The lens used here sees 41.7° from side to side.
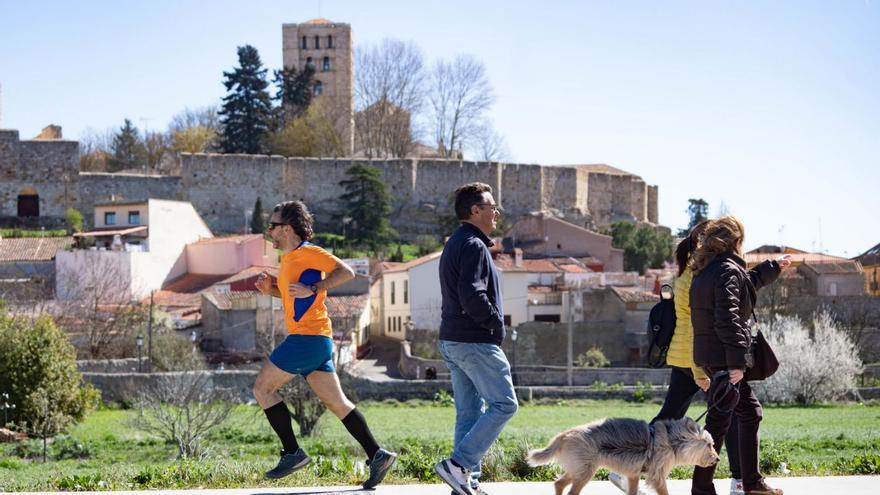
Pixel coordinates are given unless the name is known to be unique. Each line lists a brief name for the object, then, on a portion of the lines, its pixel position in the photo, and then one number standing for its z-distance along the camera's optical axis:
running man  6.29
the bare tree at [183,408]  19.59
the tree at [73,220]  53.93
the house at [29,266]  43.25
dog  5.63
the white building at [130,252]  45.12
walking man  5.83
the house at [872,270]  50.63
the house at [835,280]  48.84
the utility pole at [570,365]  34.34
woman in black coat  5.85
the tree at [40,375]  23.80
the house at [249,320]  39.56
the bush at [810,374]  30.28
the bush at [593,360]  39.53
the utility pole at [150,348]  34.28
